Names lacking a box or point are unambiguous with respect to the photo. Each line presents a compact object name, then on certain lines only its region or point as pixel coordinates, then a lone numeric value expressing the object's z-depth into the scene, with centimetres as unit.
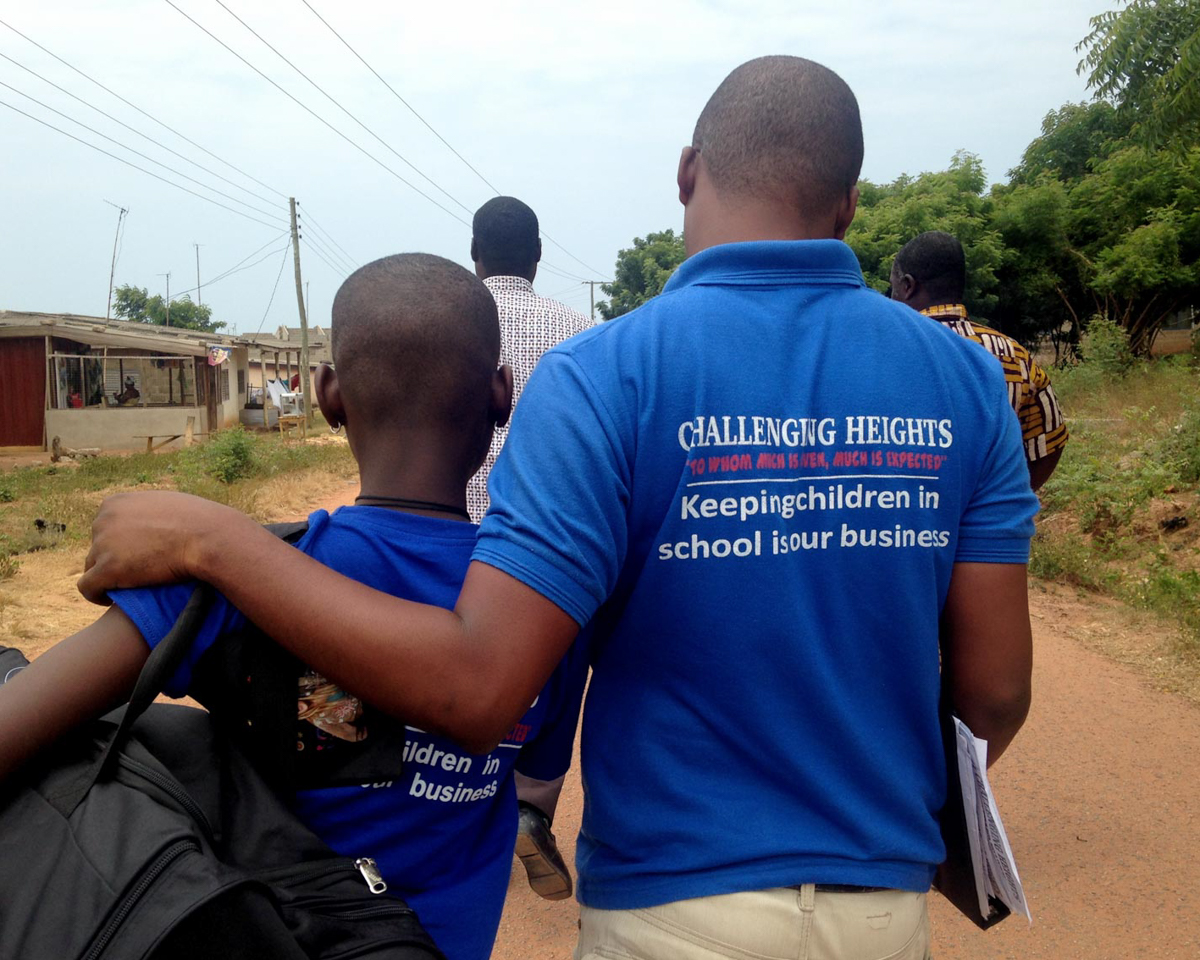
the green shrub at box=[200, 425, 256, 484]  1538
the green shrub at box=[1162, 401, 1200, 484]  883
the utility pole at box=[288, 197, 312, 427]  2916
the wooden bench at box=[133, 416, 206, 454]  2250
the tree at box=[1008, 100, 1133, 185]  2388
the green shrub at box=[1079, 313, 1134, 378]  1648
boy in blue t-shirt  117
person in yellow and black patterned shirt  302
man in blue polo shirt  113
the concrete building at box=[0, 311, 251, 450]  2106
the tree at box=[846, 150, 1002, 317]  1942
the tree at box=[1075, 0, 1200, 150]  784
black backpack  97
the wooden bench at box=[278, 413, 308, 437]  2645
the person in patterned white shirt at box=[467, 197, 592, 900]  313
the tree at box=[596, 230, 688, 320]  3250
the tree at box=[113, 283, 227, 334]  5034
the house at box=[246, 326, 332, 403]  3096
